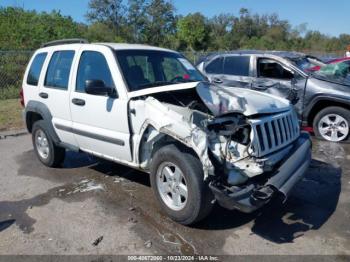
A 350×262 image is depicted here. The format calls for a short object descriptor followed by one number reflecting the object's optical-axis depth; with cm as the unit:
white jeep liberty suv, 349
